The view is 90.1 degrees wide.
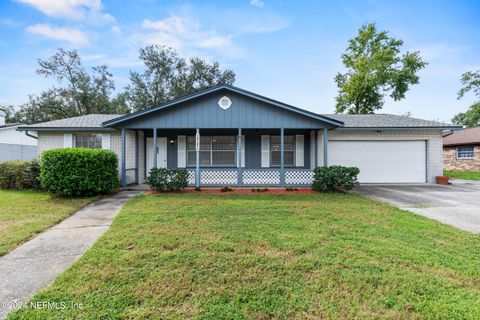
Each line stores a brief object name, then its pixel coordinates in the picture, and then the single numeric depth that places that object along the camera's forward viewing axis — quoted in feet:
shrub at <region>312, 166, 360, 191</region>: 29.89
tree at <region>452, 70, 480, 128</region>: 94.70
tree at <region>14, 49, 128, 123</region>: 82.99
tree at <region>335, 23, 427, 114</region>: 77.10
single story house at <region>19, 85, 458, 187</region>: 37.09
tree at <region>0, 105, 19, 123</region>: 107.25
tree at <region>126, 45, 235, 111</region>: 86.58
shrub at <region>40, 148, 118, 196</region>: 24.73
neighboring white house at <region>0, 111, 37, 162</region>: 58.90
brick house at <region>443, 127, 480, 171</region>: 57.67
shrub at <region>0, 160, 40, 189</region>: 30.94
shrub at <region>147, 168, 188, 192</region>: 29.99
